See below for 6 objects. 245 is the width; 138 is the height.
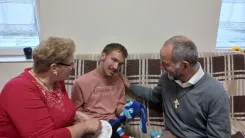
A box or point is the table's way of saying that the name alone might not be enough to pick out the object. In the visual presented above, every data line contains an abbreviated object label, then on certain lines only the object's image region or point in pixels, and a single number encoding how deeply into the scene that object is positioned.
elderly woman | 1.23
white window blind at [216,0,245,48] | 2.44
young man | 1.76
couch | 1.99
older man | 1.49
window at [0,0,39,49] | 2.25
